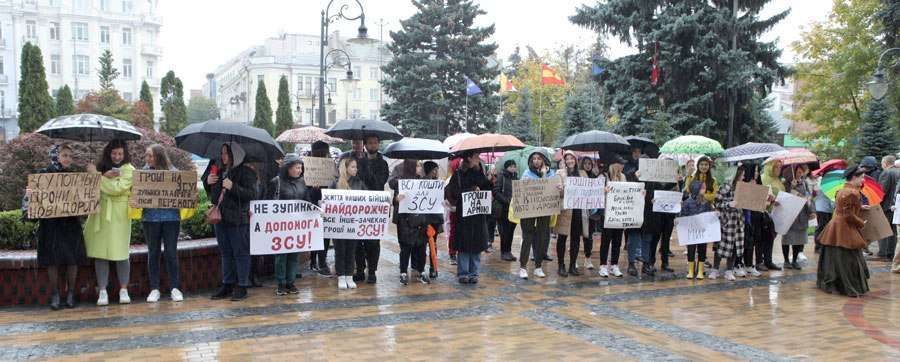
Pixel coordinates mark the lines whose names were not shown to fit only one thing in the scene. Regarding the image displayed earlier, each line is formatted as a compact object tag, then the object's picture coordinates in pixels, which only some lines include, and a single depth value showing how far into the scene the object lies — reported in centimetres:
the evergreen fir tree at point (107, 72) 3894
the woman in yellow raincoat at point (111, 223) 810
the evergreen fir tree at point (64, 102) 4081
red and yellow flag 3324
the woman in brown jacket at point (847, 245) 940
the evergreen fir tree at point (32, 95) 3584
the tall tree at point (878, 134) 2080
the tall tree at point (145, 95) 4672
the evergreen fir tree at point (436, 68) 3800
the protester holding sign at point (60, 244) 782
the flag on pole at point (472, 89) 3167
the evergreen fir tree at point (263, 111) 4901
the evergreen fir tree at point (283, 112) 4784
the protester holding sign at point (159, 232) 834
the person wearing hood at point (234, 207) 848
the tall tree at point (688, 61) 2247
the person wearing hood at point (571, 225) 1040
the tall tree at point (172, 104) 4756
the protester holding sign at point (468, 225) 980
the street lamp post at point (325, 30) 2100
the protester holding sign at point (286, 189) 893
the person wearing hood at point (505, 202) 1099
